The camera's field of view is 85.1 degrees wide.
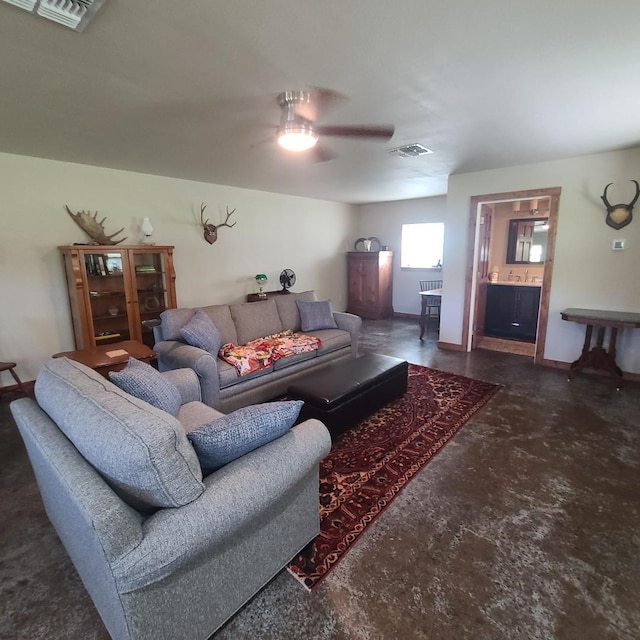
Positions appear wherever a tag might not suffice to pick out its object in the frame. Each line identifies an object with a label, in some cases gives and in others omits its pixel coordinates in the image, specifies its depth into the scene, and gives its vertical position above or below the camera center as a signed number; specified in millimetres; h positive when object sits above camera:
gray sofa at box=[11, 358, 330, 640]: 1020 -802
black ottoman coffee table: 2631 -1051
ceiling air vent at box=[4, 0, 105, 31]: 1415 +1025
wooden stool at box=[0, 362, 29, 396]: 3285 -1126
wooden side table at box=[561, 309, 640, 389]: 3605 -859
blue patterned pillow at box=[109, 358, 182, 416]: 1811 -681
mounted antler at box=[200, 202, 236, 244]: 5074 +417
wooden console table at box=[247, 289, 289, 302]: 5588 -615
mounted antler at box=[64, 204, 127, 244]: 3914 +375
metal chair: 5891 -785
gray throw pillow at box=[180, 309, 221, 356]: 3146 -684
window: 7141 +247
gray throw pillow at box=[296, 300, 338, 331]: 4281 -712
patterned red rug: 1775 -1411
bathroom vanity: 5629 -890
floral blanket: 3139 -888
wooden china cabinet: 3748 -359
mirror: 5762 +273
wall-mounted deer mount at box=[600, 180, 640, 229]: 3717 +469
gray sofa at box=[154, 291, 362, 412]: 2898 -861
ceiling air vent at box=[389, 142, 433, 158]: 3438 +1079
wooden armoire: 7320 -532
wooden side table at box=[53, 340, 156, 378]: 2693 -795
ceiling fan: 2256 +1018
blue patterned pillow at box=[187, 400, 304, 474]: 1285 -660
